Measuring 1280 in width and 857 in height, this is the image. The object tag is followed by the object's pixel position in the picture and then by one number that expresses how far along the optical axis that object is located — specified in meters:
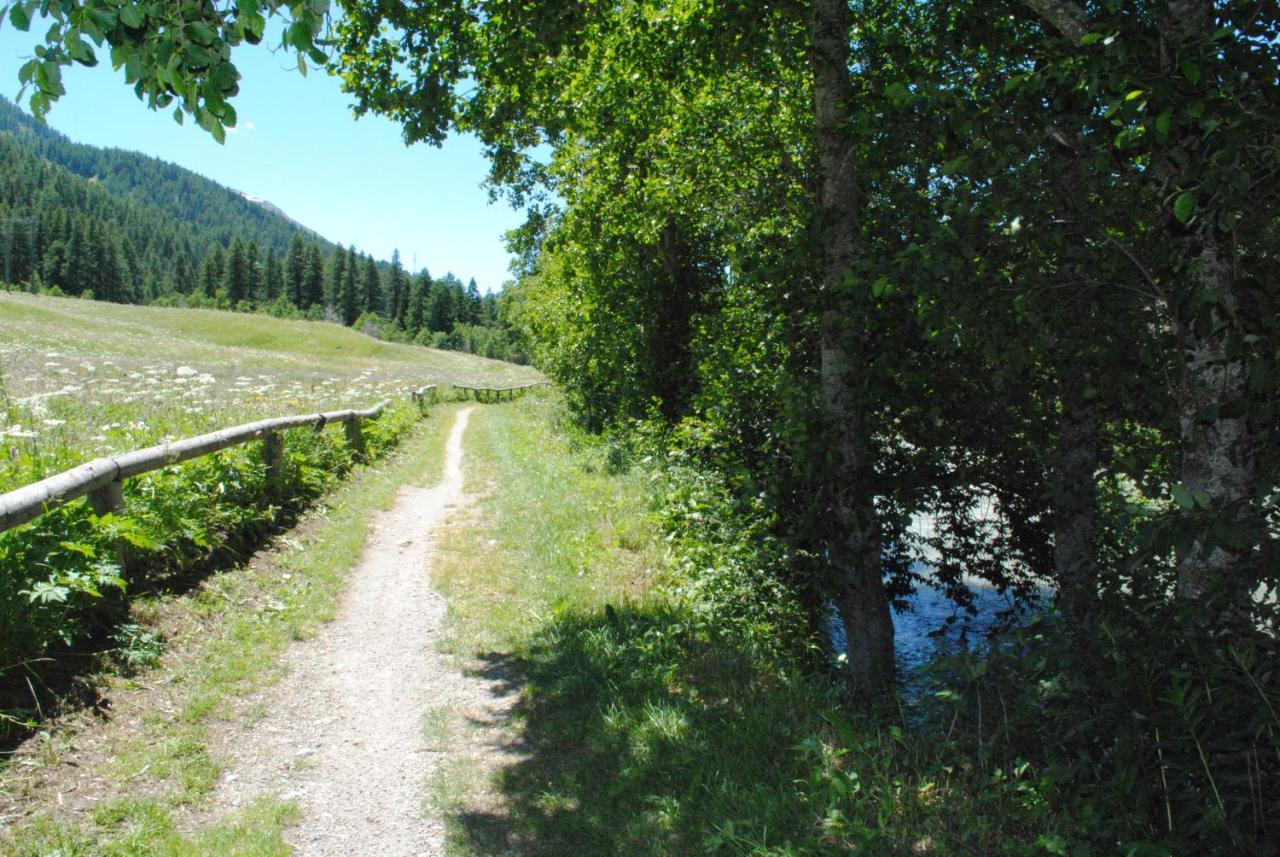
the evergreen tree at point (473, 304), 151.62
